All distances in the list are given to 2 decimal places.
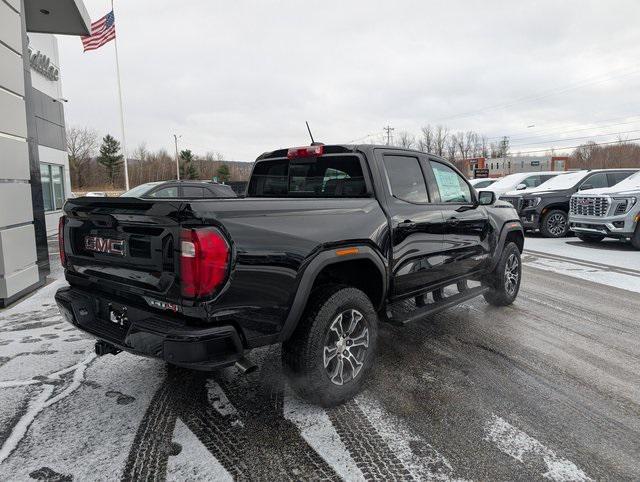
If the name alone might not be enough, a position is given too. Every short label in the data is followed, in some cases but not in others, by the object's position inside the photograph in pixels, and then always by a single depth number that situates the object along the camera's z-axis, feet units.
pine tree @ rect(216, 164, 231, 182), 256.23
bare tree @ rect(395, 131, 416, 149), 307.29
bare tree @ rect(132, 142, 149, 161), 261.03
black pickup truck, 7.55
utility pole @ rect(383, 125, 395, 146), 294.87
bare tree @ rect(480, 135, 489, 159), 366.98
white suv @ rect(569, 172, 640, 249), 32.66
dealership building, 19.06
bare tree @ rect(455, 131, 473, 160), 355.97
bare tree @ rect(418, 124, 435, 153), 314.88
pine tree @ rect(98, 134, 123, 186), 215.92
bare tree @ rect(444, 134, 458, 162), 328.21
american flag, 64.87
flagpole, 95.49
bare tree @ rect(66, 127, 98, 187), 194.69
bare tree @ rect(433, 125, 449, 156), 314.22
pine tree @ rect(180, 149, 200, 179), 247.40
